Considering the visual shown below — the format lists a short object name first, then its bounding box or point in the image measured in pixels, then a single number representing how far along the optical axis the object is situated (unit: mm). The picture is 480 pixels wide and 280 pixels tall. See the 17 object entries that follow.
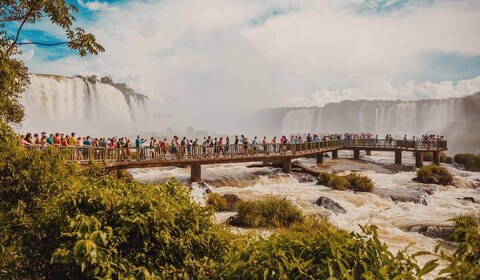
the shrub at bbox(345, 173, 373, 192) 21781
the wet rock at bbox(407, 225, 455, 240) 13430
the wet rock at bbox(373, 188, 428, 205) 20000
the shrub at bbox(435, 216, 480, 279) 2324
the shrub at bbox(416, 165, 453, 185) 25856
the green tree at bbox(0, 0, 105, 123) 10589
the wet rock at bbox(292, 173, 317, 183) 26217
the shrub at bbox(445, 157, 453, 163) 44625
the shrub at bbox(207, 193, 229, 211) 16586
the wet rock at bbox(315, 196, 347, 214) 16797
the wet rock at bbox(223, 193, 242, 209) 17031
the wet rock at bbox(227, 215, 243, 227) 14364
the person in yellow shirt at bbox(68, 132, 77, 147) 18058
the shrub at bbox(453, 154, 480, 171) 39319
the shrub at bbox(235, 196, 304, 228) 14109
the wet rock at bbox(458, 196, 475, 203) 20281
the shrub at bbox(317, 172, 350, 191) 22134
